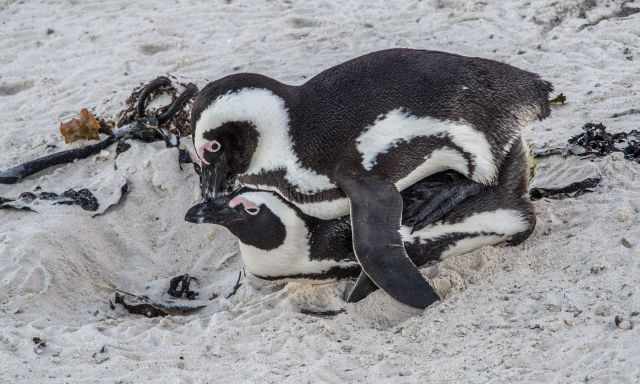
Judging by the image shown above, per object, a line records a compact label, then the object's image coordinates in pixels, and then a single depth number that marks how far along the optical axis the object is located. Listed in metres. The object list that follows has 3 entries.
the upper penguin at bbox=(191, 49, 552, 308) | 6.74
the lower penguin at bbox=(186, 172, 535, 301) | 7.08
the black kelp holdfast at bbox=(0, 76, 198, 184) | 9.29
